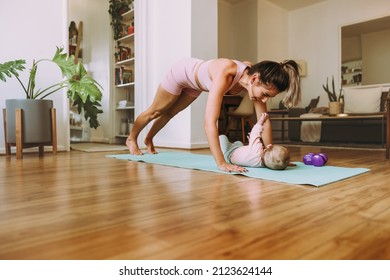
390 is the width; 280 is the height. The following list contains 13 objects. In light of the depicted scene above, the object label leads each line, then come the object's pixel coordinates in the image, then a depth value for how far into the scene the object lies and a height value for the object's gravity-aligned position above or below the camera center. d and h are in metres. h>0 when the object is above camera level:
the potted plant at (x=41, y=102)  2.48 +0.18
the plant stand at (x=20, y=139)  2.42 -0.11
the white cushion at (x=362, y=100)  4.51 +0.34
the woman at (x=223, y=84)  1.67 +0.24
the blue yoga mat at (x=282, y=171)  1.44 -0.26
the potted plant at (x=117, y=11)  4.54 +1.65
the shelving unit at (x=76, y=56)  5.22 +1.14
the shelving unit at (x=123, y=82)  4.62 +0.62
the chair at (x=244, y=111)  4.57 +0.18
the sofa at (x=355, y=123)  4.19 +0.00
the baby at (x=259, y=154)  1.71 -0.17
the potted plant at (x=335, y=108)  4.08 +0.20
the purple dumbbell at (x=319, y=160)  1.95 -0.23
